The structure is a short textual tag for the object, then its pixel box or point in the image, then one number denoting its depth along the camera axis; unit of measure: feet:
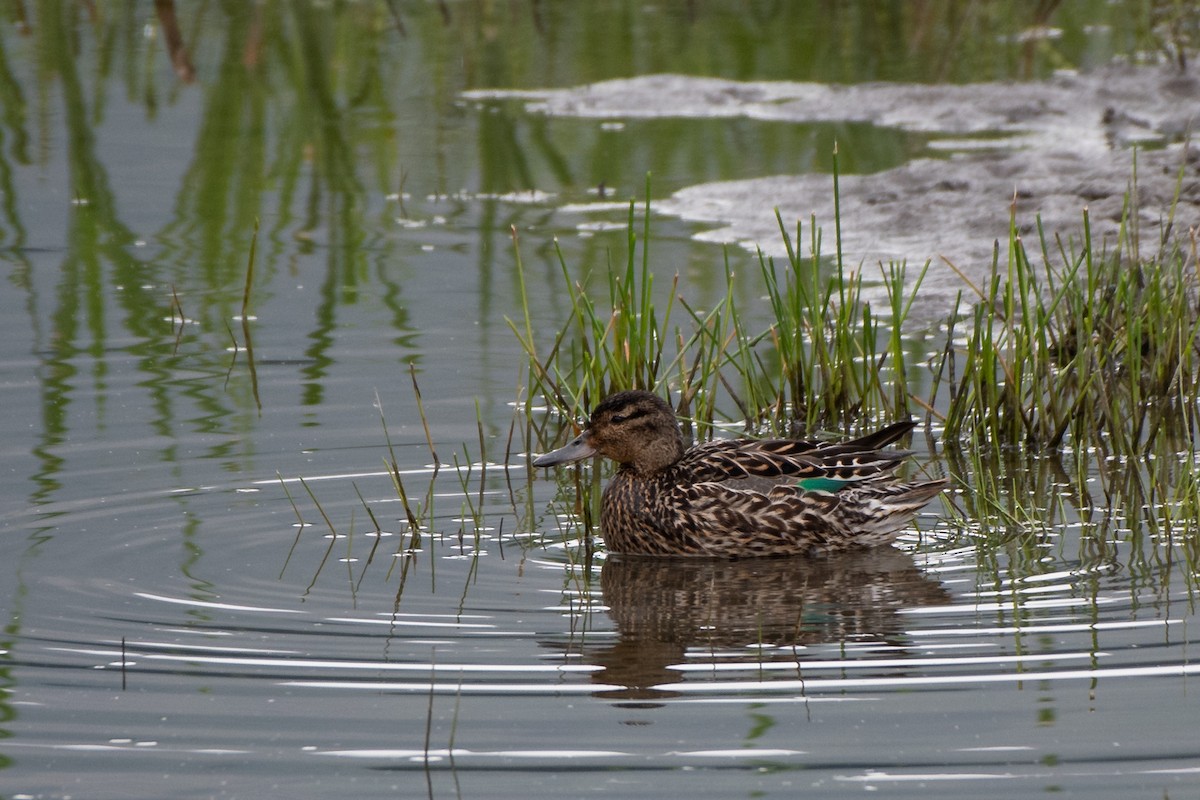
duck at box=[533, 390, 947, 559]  45.62
